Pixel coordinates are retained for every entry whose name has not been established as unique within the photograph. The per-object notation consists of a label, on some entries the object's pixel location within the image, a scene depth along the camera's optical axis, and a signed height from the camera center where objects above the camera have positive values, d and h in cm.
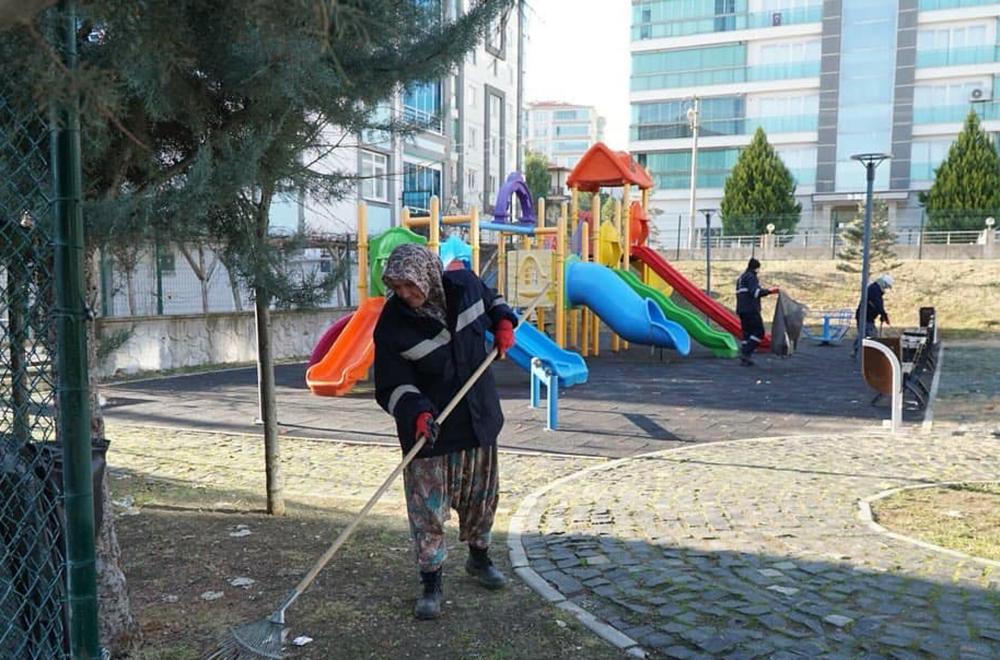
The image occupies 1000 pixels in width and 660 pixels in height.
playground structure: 1166 -48
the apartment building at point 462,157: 2796 +473
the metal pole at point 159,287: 1398 -53
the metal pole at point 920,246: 3014 +56
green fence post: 233 -37
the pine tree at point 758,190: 3881 +358
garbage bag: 1441 -118
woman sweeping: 366 -65
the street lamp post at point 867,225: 1290 +62
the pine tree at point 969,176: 3550 +390
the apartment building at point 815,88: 4100 +966
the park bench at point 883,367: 828 -118
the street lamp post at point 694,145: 4081 +608
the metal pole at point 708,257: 2442 +8
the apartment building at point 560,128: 12238 +2072
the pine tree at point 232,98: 200 +64
